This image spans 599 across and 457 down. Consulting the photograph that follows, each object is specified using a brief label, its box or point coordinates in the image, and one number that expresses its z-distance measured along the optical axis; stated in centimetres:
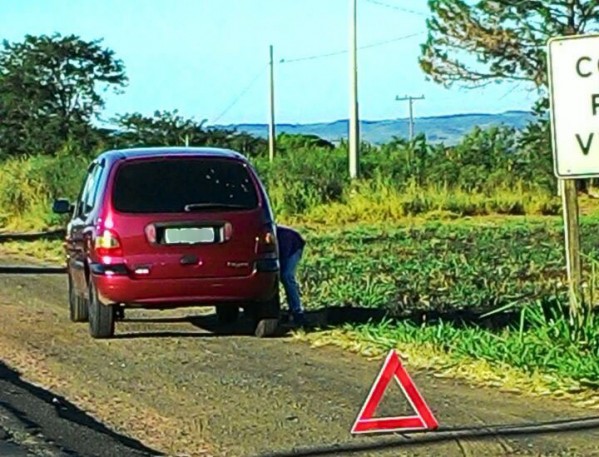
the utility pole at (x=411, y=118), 9712
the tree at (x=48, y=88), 6128
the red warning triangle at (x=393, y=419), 870
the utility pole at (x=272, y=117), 5868
